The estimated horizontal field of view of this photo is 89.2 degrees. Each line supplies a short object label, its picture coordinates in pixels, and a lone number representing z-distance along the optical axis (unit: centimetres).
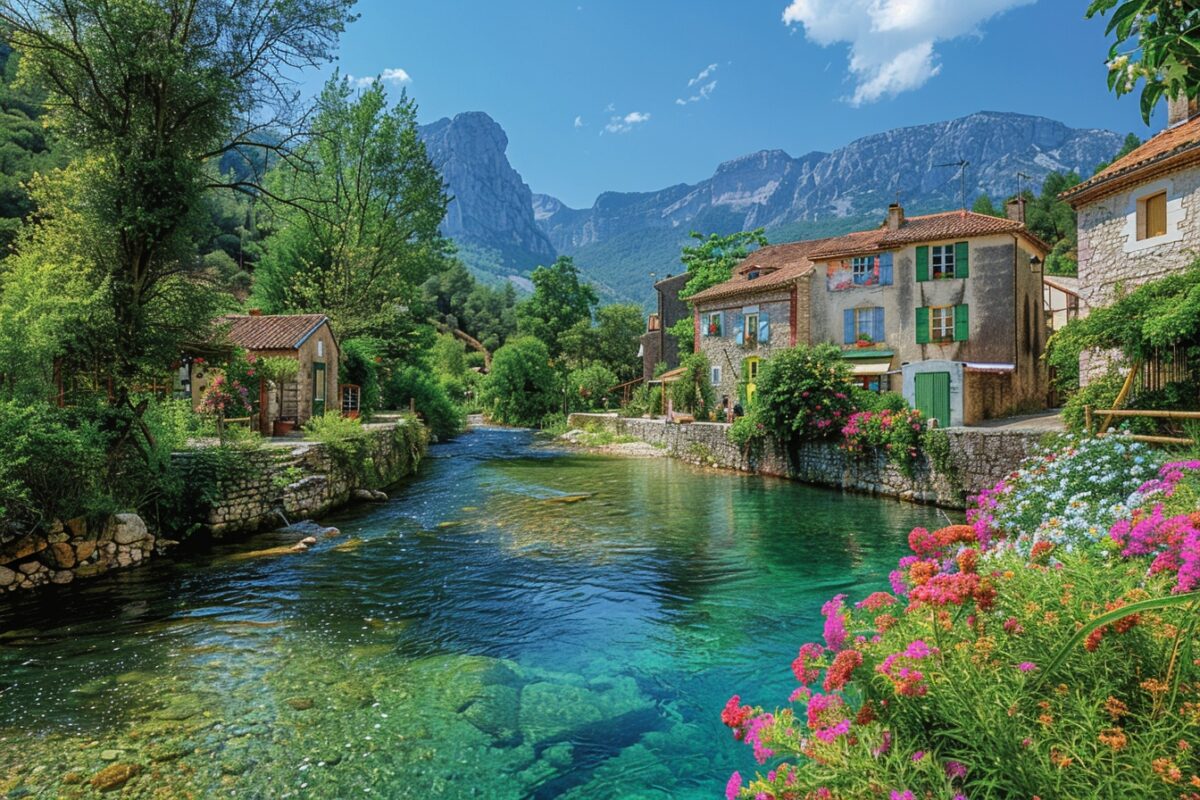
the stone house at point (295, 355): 2052
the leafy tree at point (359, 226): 3103
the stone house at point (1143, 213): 1390
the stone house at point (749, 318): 2866
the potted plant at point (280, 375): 1992
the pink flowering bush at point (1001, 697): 220
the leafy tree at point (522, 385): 4566
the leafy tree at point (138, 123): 1063
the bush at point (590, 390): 4762
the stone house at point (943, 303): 2444
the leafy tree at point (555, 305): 5822
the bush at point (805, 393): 2052
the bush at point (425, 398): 3397
